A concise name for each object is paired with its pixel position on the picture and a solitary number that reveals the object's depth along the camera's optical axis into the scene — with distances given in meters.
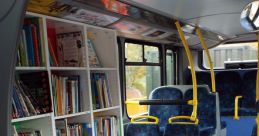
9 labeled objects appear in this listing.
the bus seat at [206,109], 4.22
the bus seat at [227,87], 6.05
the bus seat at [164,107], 4.50
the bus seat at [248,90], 5.88
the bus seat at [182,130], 3.29
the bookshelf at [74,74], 2.28
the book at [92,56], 3.10
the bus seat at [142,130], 3.46
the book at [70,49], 2.82
